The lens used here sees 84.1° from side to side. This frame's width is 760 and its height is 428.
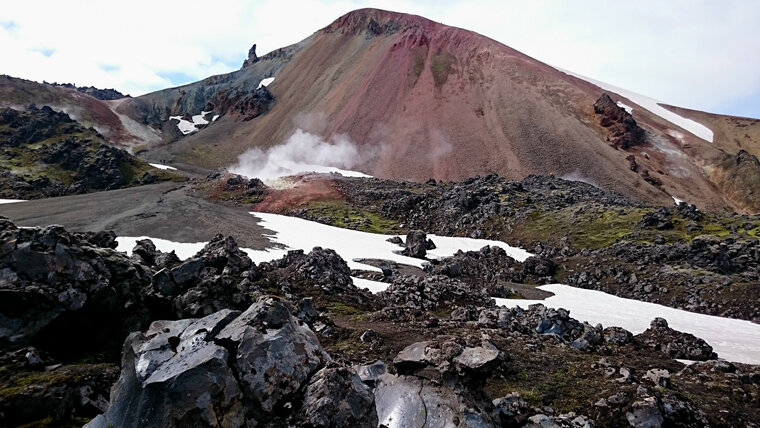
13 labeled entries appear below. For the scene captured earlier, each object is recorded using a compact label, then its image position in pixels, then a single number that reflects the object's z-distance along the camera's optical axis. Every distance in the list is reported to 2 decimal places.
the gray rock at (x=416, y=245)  49.37
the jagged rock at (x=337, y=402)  8.39
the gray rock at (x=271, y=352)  8.65
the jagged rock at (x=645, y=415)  12.20
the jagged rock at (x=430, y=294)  26.45
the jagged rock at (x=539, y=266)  44.10
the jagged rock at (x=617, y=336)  21.52
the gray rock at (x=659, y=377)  14.48
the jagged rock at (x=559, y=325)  21.75
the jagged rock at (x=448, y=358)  10.95
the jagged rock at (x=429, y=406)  10.36
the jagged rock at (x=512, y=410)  11.23
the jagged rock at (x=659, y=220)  50.00
